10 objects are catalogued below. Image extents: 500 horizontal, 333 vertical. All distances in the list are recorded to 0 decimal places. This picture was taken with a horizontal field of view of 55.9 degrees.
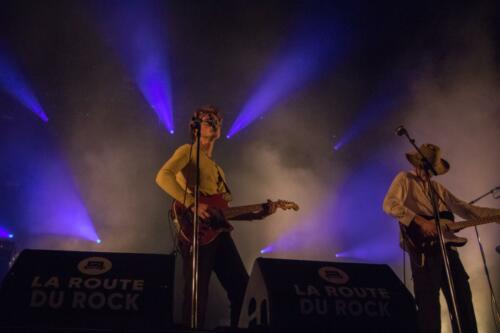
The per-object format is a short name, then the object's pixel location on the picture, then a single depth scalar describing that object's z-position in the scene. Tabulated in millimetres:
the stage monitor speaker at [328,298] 2449
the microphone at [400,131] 3657
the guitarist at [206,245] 3457
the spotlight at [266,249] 7773
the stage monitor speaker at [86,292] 2338
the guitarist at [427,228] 3605
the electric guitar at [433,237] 3805
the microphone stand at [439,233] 3037
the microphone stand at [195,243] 2750
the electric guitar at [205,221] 3593
